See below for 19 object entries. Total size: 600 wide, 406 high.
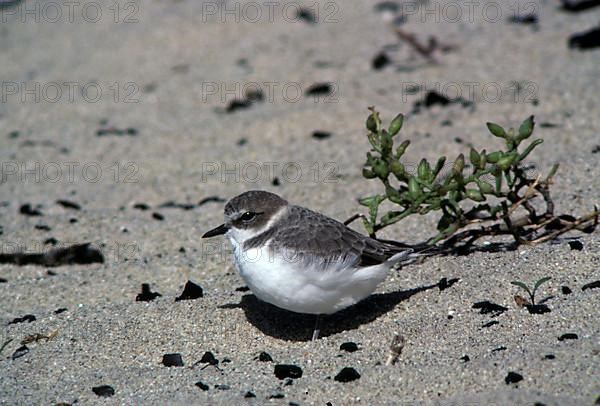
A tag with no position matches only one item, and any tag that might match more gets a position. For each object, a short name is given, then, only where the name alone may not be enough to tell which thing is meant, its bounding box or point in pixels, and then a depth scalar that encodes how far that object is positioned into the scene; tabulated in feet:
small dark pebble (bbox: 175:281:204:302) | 32.73
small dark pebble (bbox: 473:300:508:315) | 28.76
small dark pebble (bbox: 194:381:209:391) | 26.58
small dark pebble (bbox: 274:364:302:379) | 27.04
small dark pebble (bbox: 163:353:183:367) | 28.55
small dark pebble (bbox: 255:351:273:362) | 28.19
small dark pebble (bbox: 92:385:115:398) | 26.63
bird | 28.09
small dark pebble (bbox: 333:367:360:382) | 26.09
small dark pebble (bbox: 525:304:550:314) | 27.96
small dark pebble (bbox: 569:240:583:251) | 31.19
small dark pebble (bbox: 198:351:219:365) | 28.37
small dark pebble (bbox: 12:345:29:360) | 29.78
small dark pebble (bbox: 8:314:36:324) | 32.65
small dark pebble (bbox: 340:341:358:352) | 28.32
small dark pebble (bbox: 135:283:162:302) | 33.60
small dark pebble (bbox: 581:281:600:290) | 28.76
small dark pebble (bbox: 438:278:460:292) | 30.71
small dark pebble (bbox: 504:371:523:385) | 24.20
